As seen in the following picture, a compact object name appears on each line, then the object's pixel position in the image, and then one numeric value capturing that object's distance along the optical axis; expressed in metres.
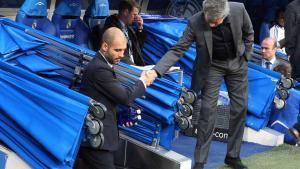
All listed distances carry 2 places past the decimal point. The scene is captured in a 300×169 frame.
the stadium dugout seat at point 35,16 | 11.07
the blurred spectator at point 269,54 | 13.23
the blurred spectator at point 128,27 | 12.04
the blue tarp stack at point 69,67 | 9.60
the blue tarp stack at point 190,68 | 12.69
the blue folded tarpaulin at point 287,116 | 12.84
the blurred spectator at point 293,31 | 13.02
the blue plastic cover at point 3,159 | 8.44
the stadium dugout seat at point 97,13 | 12.70
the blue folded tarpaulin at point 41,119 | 8.18
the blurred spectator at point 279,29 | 16.41
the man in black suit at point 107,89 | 8.22
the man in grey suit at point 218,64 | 9.96
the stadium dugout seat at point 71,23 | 12.14
